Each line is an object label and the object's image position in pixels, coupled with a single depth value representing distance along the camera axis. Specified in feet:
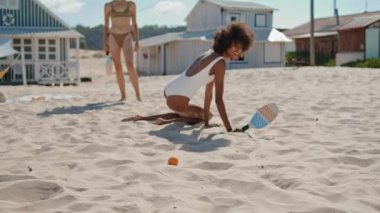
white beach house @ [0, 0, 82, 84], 65.05
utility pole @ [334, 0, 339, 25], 157.23
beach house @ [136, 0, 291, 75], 97.55
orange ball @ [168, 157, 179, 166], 10.93
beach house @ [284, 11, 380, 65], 104.27
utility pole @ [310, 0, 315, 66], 91.54
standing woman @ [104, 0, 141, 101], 25.19
